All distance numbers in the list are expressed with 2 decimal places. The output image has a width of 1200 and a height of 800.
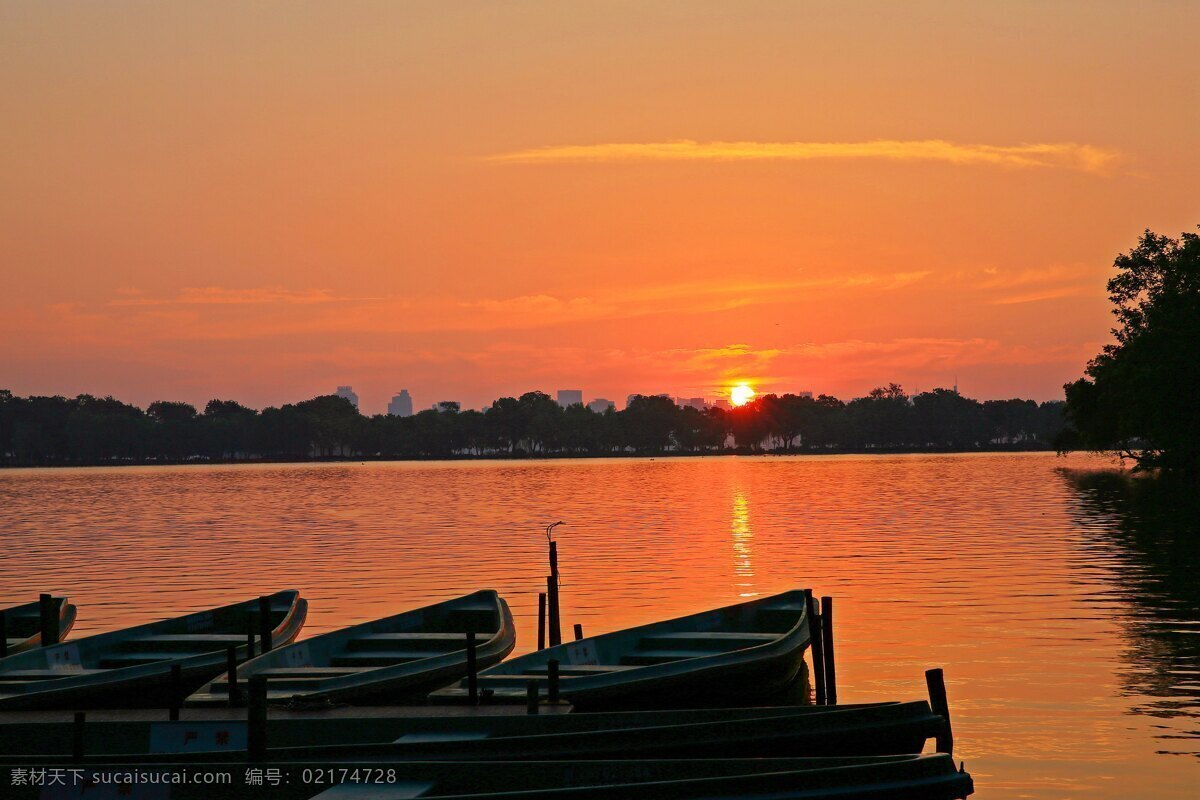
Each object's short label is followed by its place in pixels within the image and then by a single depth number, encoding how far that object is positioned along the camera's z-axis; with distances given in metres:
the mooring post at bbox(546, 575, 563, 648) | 31.31
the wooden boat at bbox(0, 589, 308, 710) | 21.09
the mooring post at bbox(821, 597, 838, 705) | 23.50
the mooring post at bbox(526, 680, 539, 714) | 19.33
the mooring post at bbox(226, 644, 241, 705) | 20.69
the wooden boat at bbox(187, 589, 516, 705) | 20.83
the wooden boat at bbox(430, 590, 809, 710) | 21.36
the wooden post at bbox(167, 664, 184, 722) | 19.67
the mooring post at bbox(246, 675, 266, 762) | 16.45
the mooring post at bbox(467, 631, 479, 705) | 20.30
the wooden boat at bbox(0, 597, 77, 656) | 30.47
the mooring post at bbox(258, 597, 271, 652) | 26.31
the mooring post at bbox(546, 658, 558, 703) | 20.10
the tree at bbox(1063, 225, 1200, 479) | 86.69
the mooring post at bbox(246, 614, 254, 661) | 24.73
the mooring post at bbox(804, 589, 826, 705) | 23.89
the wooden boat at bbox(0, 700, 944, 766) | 17.08
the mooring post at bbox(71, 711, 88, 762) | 16.86
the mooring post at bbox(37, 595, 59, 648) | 27.98
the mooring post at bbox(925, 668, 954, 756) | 18.45
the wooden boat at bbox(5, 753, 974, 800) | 14.57
